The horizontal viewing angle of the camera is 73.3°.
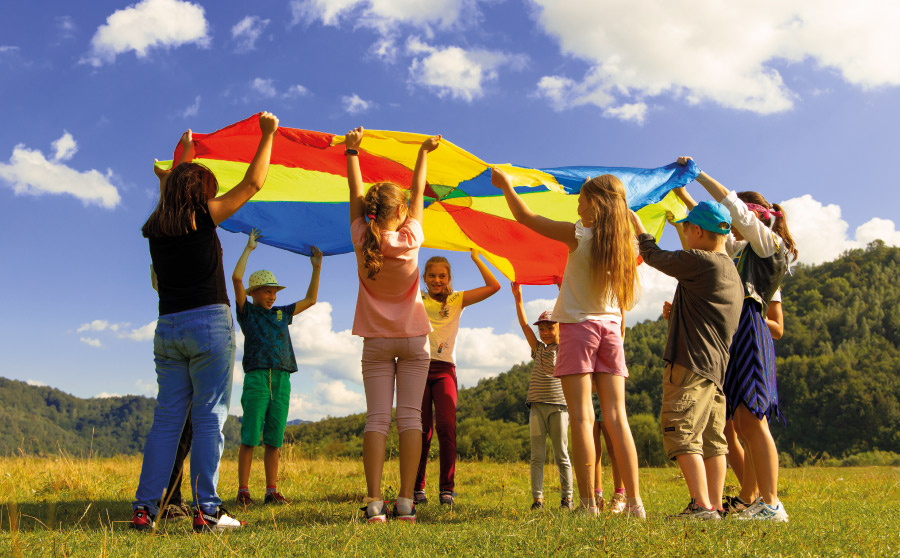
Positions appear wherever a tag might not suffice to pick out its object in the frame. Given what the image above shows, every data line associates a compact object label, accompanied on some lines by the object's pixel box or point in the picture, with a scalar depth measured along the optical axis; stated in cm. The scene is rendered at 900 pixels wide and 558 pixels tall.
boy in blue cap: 300
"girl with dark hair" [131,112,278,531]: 307
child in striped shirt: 455
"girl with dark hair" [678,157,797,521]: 323
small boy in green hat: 446
